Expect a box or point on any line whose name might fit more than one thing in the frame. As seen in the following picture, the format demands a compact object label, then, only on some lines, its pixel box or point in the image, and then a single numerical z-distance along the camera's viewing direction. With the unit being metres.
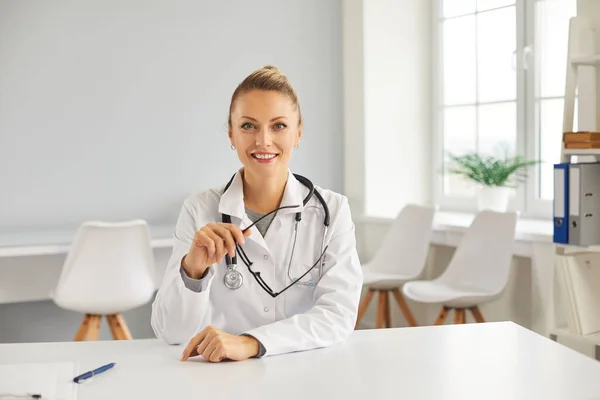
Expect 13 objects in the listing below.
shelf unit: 3.07
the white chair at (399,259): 4.10
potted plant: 4.06
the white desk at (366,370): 1.40
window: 4.17
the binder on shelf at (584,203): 2.94
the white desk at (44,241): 3.54
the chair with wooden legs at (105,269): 3.49
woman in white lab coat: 1.79
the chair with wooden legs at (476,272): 3.56
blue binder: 3.00
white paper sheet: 1.38
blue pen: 1.47
